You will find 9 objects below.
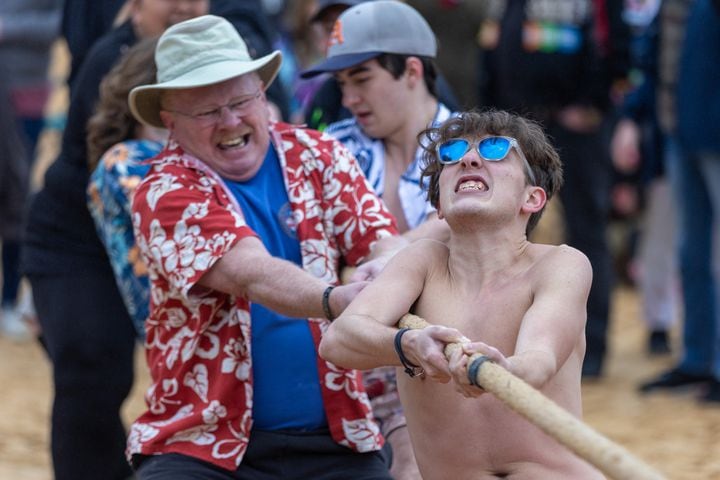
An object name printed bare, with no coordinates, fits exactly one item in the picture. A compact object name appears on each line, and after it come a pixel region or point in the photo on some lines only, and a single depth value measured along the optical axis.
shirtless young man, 6.96
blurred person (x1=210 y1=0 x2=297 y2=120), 11.21
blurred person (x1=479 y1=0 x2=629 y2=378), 15.23
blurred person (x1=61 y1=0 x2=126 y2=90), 12.12
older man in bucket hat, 7.82
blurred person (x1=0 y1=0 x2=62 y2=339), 18.67
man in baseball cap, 9.41
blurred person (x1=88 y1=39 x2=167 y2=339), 9.34
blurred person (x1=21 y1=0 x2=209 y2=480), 10.16
